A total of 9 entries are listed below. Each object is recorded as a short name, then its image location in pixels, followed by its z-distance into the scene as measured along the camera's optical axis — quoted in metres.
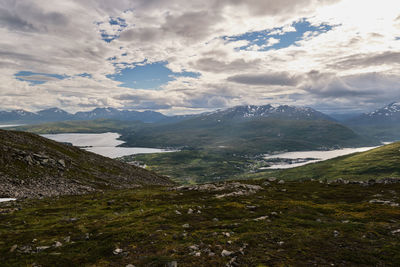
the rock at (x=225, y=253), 17.94
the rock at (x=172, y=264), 15.62
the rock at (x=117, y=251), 18.79
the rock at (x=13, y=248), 19.39
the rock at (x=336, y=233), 23.08
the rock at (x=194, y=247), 19.13
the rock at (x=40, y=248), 19.59
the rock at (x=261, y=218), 28.94
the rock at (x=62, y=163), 74.31
